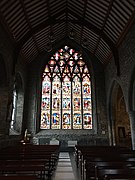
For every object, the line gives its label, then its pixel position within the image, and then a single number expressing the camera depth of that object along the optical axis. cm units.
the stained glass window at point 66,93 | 1266
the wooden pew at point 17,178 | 233
